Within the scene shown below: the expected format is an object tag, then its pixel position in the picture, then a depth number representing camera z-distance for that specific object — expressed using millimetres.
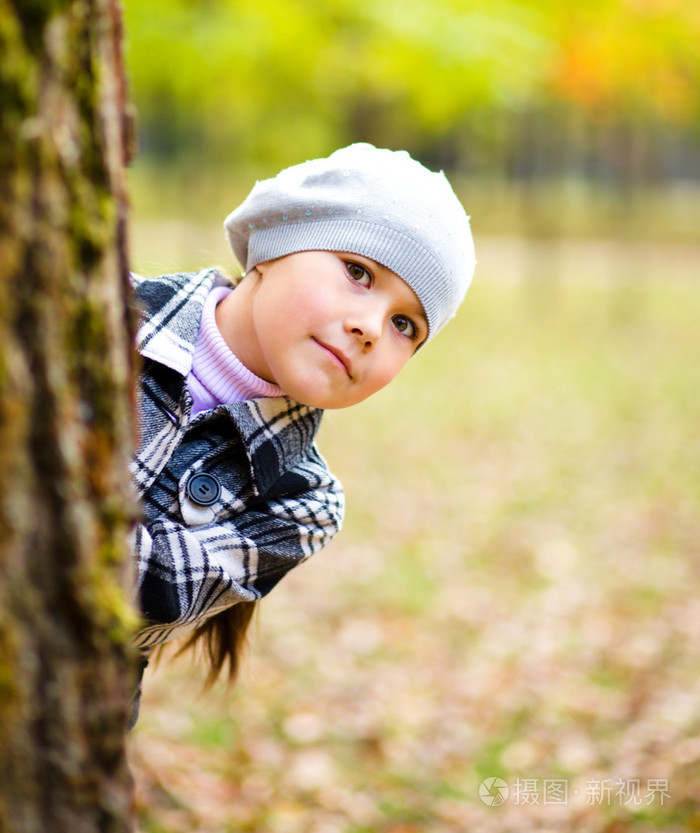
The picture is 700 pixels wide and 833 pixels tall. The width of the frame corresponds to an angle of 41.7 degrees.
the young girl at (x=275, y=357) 1661
